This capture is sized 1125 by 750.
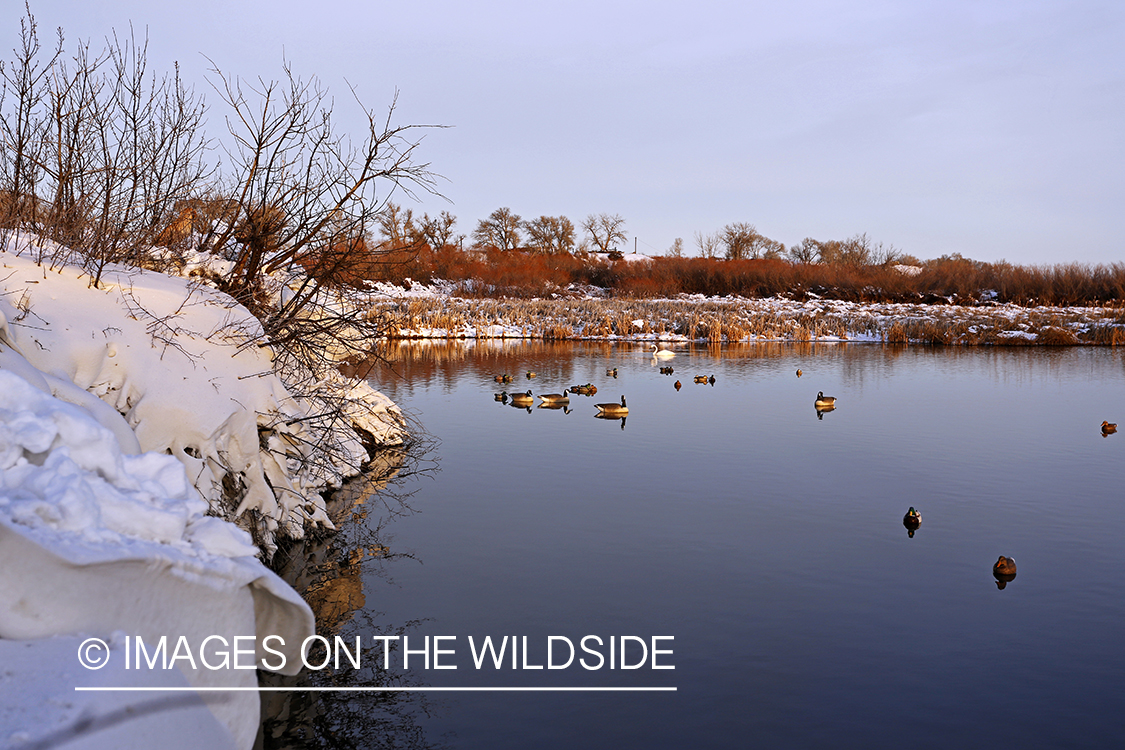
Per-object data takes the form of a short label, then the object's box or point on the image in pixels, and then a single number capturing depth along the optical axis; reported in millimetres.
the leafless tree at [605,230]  89188
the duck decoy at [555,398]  19297
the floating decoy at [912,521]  9758
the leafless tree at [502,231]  84000
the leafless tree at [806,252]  90938
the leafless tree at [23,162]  8539
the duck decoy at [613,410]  17969
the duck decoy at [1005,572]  8016
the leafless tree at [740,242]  87125
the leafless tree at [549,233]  84250
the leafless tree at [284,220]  9219
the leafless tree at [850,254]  83625
